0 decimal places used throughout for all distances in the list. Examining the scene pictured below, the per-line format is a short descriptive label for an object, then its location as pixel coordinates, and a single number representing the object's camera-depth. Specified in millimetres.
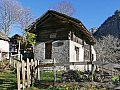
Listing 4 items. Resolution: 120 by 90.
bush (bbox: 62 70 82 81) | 6072
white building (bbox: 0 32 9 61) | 17872
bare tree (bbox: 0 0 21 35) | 27011
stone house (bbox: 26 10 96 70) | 11568
